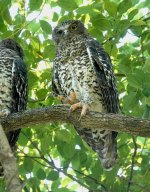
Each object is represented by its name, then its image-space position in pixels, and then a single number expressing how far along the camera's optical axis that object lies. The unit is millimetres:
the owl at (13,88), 9953
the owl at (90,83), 10156
